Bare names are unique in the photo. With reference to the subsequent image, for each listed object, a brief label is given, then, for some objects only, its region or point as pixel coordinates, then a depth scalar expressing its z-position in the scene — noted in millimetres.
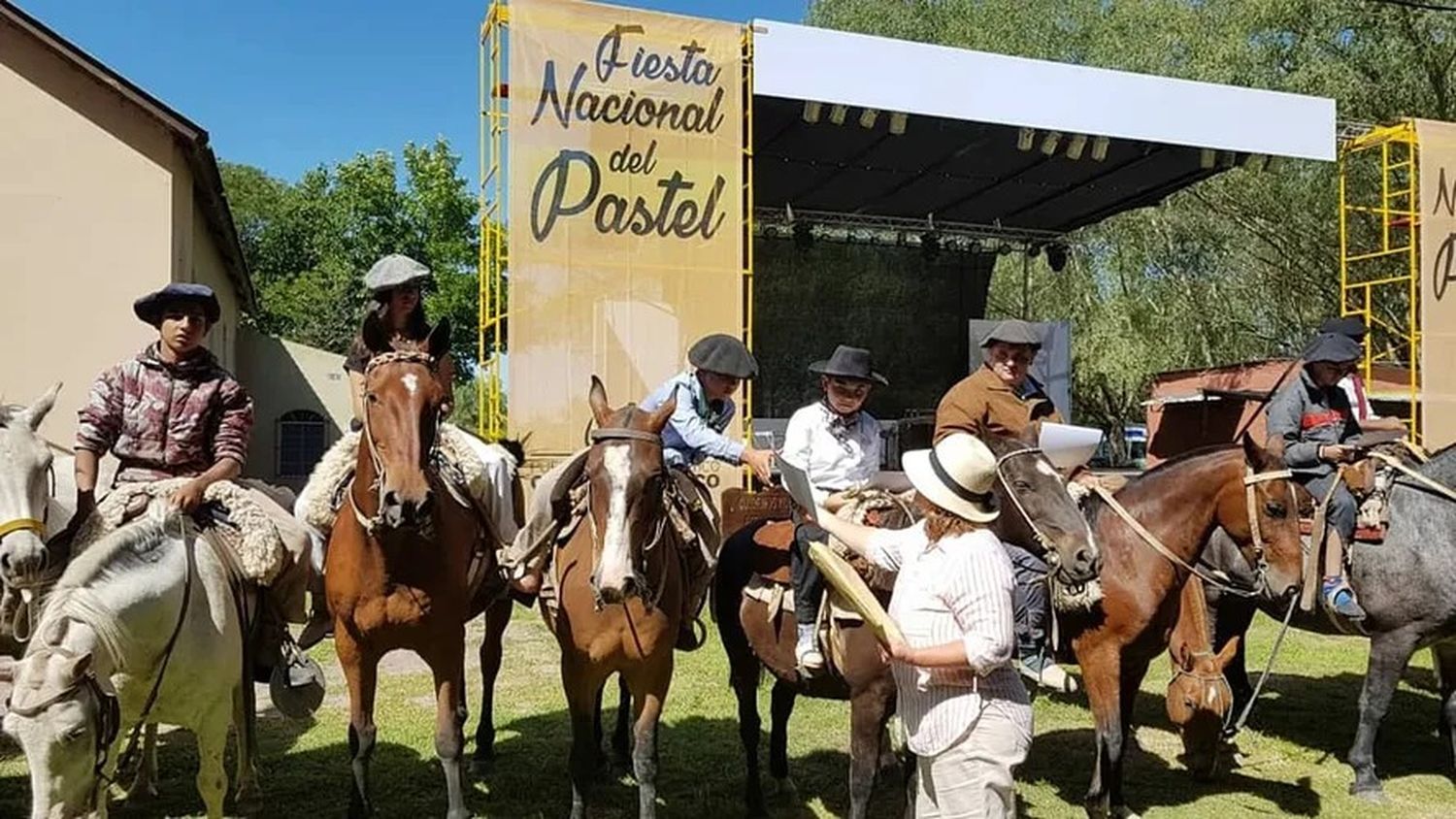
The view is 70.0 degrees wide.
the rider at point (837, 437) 5031
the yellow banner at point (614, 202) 11352
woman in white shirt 3234
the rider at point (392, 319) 4996
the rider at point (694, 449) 5047
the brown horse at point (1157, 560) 5426
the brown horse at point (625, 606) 4297
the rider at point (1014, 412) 5070
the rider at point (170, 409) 4770
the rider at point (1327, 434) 6332
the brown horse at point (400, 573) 4379
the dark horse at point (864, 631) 4598
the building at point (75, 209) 11992
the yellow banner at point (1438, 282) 14617
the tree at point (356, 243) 38781
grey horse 6145
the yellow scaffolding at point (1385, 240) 14656
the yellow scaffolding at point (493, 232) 11453
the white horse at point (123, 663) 3037
